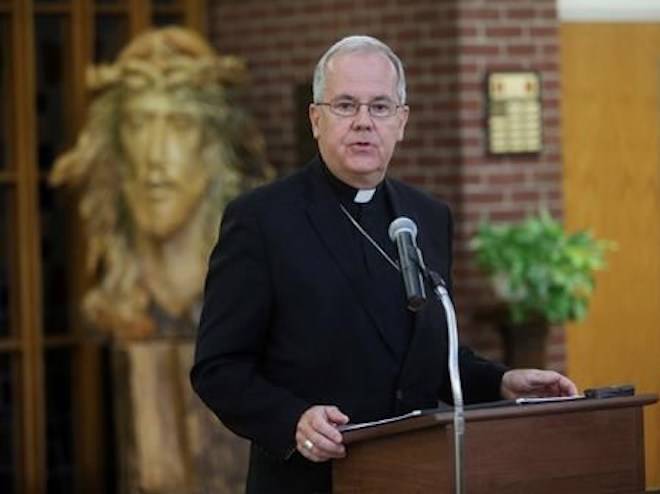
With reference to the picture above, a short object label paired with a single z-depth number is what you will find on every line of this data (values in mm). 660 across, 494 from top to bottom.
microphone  8406
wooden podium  8203
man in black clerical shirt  9000
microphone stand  8077
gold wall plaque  18922
